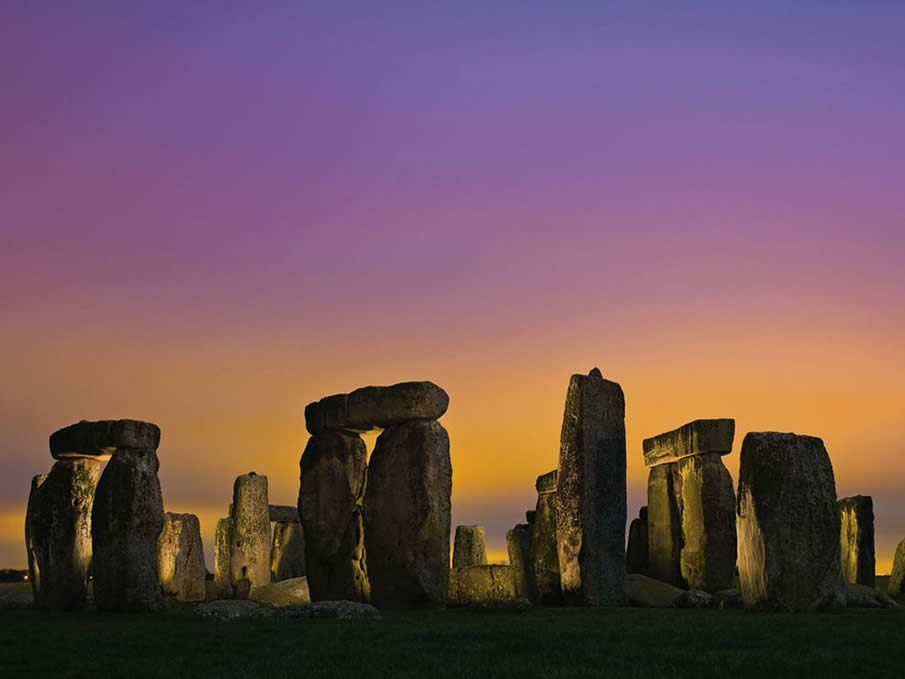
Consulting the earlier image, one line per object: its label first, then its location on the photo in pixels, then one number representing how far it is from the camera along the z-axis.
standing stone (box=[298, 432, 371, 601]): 18.50
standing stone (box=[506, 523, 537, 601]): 19.94
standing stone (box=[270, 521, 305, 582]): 28.50
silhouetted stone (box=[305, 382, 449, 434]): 16.84
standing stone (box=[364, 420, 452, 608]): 16.47
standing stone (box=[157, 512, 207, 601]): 24.22
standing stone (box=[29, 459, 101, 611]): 17.97
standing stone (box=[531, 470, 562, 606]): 18.83
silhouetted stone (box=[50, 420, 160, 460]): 16.98
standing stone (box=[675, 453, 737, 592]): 21.61
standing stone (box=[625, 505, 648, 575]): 24.72
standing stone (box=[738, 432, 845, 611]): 13.93
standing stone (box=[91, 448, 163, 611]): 16.48
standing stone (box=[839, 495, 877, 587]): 21.86
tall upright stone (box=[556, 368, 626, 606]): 16.91
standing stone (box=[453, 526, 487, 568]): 27.25
